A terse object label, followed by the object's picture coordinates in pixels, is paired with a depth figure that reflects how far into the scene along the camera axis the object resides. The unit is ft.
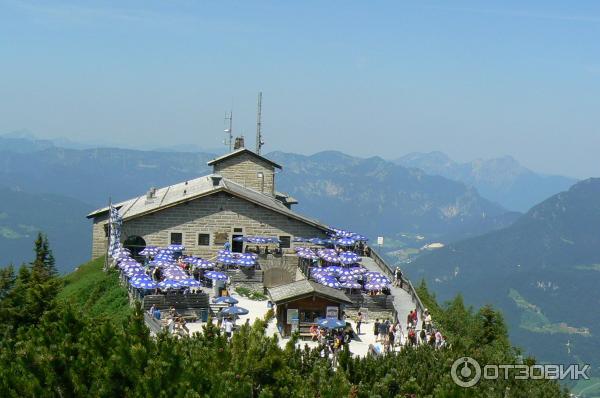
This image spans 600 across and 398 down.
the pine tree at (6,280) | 173.88
